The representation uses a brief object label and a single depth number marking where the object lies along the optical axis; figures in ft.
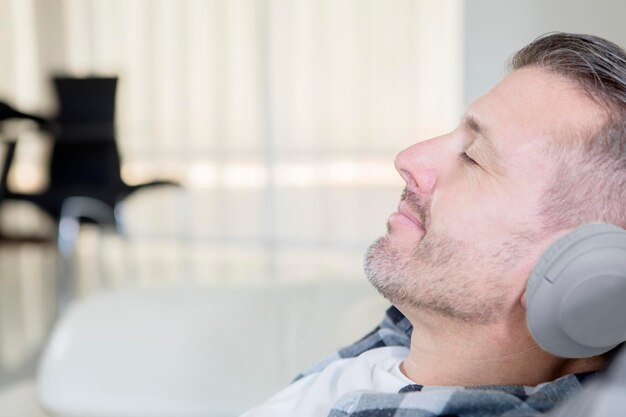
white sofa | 4.38
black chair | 13.88
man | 2.79
